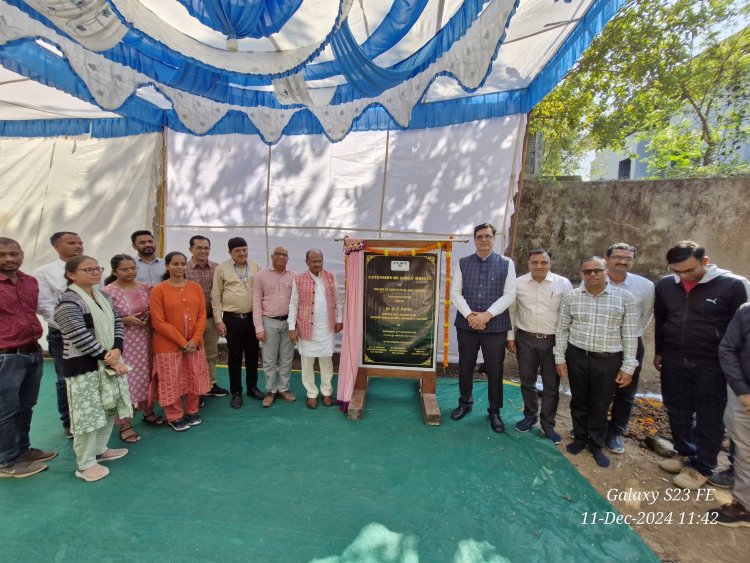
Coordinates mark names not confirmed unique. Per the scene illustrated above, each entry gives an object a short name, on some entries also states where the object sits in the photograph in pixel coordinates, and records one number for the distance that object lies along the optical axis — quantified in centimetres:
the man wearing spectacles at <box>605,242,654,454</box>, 274
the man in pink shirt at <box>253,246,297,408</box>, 338
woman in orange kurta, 282
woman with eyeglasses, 222
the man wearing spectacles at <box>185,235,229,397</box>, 341
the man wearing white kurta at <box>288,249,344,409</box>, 338
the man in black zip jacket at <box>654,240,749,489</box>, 237
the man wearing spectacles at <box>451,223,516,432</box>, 301
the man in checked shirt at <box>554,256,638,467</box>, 257
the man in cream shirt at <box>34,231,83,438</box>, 260
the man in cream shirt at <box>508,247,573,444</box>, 291
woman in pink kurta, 271
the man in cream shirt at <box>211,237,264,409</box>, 340
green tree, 559
